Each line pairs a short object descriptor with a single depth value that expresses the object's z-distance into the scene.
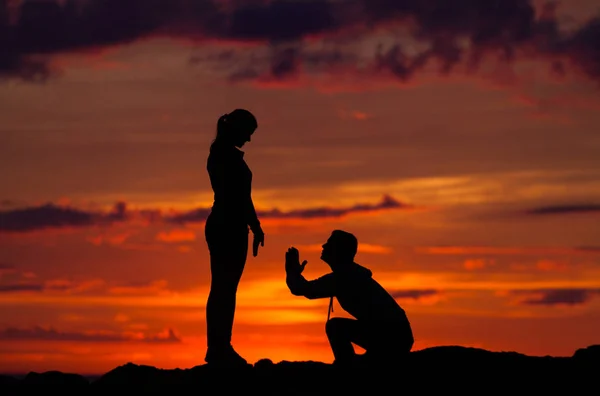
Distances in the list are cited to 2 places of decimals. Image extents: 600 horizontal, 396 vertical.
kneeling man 16.47
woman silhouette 18.03
